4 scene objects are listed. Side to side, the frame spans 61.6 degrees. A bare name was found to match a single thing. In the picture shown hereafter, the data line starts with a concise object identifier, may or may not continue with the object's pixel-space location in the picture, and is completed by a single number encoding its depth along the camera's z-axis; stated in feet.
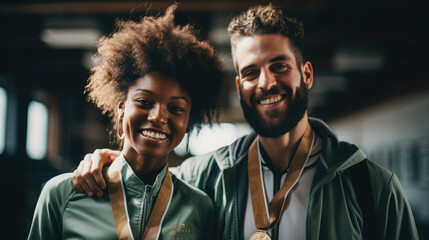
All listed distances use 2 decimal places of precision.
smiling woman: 5.09
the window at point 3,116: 19.22
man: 5.45
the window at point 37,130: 21.93
